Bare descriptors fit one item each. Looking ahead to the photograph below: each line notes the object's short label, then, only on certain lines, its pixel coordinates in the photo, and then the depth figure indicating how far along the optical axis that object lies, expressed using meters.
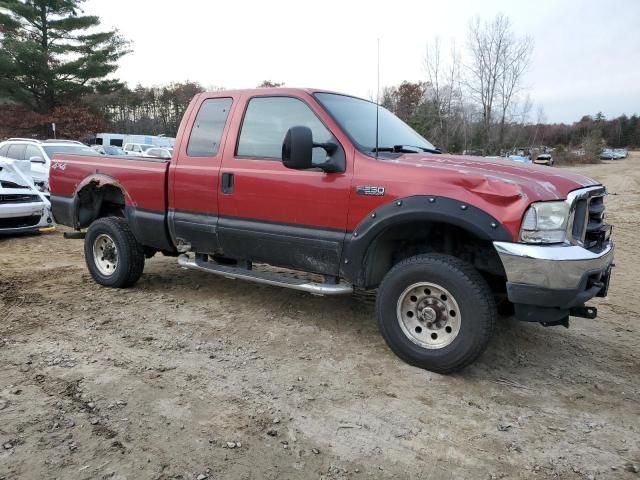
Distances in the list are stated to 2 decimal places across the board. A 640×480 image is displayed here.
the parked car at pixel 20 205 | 8.26
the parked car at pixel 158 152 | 20.55
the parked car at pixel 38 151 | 11.80
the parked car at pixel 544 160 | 45.34
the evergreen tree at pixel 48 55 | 32.75
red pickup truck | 3.19
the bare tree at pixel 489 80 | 27.98
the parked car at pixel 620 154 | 74.62
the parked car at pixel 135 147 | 27.04
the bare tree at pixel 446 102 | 27.52
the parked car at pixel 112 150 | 21.44
